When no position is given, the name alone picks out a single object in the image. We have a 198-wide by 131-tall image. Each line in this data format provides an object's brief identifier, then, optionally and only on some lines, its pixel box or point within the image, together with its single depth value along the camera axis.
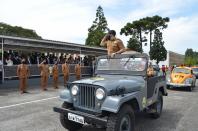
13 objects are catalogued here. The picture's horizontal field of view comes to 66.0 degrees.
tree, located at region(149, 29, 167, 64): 30.09
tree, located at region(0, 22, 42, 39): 32.74
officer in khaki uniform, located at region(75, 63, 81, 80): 11.20
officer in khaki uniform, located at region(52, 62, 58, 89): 9.25
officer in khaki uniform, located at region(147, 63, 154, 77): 4.03
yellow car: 9.45
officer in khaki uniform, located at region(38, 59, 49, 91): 8.60
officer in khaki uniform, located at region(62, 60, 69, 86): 10.08
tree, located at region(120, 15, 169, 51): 30.11
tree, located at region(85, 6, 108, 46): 28.59
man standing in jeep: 4.33
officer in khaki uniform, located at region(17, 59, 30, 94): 7.83
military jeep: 3.06
